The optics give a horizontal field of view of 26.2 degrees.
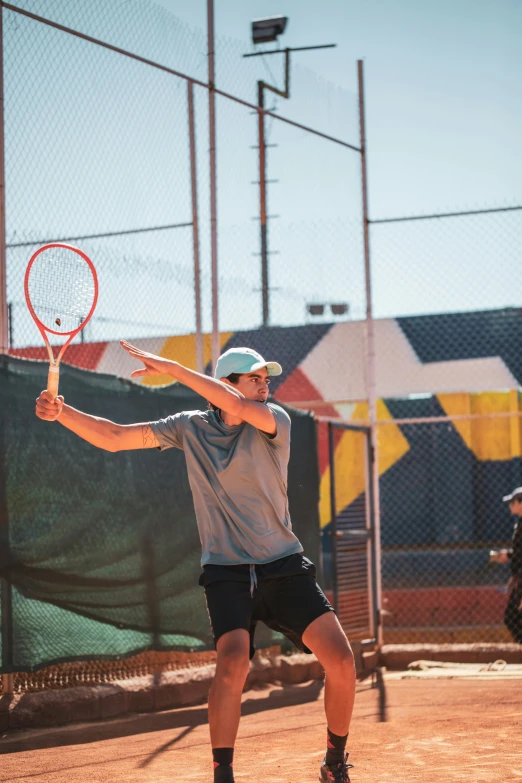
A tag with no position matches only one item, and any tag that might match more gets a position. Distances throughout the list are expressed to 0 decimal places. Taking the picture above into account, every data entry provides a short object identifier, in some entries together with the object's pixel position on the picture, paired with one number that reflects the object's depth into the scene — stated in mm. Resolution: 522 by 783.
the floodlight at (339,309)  14505
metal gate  10102
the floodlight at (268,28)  12836
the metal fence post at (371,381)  10609
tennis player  4312
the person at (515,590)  10438
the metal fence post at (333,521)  9922
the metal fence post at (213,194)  8938
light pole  10242
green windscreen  6719
